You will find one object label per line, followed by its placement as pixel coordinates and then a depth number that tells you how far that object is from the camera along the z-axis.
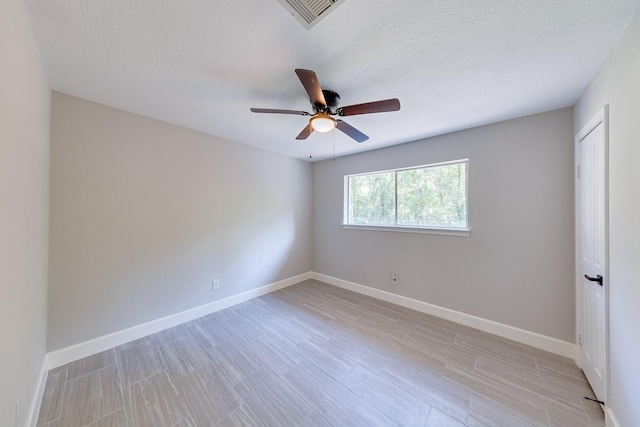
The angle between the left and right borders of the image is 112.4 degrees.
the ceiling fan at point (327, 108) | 1.40
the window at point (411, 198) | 2.80
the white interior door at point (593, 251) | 1.48
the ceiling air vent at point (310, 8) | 1.05
